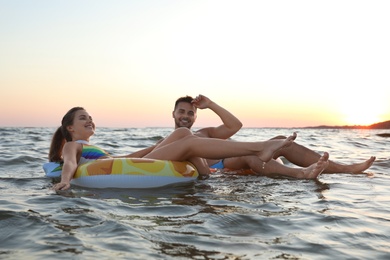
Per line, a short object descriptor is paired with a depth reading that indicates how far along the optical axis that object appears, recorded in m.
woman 5.22
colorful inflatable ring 5.23
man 6.26
